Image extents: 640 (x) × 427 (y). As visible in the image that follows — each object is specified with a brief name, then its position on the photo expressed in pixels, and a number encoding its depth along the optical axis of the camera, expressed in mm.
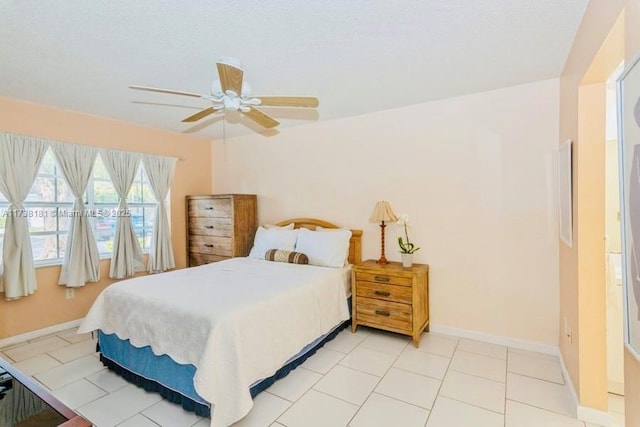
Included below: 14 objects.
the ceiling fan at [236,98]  1889
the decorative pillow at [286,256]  3361
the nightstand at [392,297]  2895
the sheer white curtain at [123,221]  3746
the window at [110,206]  3742
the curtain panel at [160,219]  4121
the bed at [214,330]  1852
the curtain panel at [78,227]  3377
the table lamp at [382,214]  3230
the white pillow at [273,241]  3676
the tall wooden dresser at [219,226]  4156
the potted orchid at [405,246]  3104
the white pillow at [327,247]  3309
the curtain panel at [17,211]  2967
